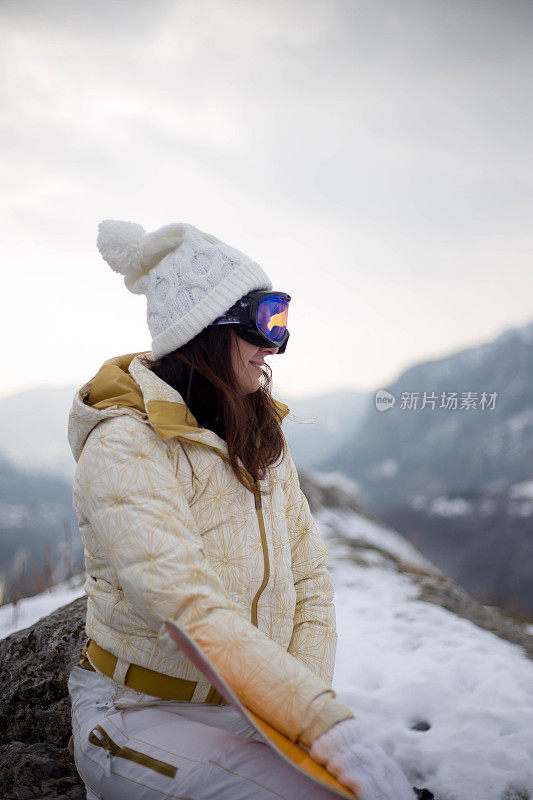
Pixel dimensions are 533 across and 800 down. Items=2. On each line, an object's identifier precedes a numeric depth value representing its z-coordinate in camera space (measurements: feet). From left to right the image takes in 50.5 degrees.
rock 6.00
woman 4.00
